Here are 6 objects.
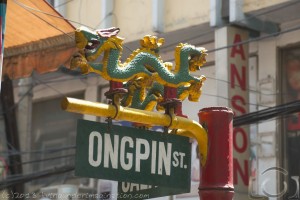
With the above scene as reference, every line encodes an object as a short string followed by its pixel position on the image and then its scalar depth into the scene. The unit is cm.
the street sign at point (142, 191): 683
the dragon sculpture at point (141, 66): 652
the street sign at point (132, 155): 621
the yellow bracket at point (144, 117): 613
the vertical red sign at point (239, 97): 1585
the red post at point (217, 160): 711
